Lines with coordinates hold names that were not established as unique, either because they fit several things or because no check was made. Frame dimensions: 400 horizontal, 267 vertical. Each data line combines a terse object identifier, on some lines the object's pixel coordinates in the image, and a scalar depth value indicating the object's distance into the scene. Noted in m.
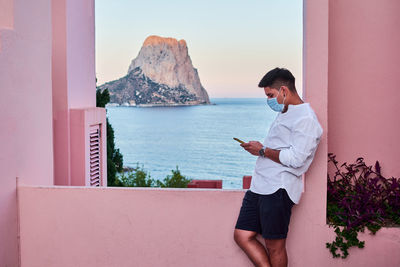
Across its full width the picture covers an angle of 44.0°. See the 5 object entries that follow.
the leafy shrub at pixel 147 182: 10.30
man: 3.44
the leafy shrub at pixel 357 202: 3.96
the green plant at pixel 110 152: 12.61
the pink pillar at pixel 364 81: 4.53
